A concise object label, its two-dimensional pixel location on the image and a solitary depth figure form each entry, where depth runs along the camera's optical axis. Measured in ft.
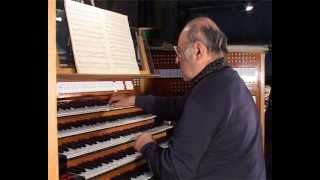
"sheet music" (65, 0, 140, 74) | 6.45
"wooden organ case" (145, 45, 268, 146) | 10.87
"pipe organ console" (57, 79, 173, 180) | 6.56
